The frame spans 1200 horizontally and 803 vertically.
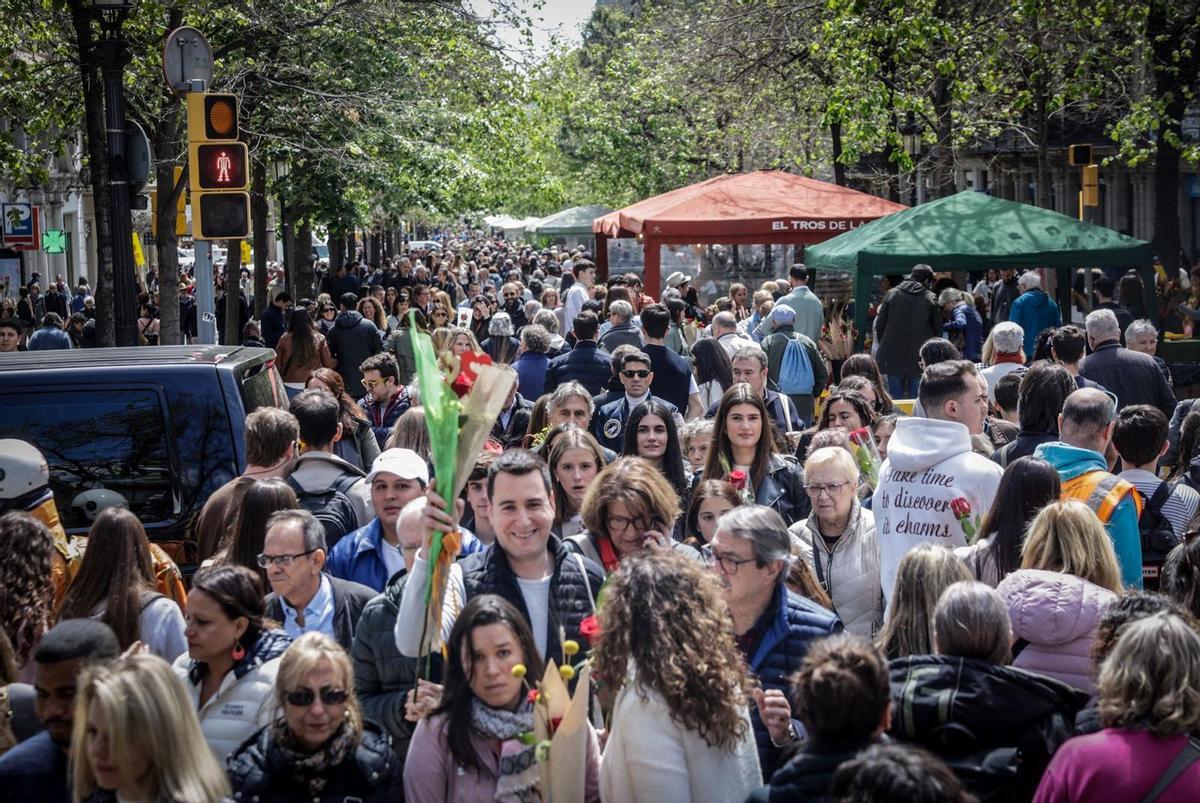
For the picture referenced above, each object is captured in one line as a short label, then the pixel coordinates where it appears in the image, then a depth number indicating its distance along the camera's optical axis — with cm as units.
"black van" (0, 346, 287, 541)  736
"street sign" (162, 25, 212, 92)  1259
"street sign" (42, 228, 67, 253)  3631
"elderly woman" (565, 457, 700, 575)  582
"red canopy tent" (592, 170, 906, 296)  2111
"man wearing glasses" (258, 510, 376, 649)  552
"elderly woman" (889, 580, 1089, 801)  421
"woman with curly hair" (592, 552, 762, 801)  424
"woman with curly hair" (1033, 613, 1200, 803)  391
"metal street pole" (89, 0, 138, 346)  1241
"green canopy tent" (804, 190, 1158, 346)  1518
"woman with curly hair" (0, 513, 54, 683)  529
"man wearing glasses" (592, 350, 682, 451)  966
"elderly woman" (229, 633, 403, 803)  424
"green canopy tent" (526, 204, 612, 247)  4594
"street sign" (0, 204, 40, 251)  2459
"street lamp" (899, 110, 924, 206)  2325
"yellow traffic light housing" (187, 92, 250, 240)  1156
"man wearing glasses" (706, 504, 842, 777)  496
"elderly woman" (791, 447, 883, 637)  647
